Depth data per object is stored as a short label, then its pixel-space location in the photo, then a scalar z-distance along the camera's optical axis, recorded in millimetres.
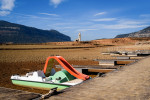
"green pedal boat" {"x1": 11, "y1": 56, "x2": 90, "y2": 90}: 8461
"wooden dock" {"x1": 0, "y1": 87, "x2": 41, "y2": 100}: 3557
